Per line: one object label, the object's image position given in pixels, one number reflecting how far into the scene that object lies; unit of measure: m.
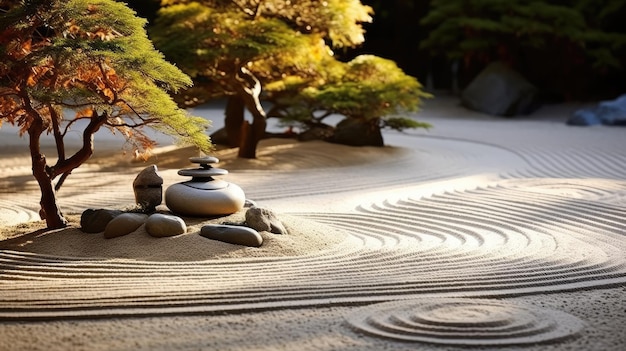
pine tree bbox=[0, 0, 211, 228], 5.78
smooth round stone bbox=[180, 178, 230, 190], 6.29
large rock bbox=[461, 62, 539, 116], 17.19
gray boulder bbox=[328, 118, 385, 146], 12.04
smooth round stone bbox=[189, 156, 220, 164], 6.41
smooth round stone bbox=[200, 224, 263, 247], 5.70
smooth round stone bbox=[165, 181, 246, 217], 6.19
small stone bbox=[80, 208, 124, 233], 5.98
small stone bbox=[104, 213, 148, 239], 5.82
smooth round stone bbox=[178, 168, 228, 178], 6.38
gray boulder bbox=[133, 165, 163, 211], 6.45
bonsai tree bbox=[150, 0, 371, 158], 10.21
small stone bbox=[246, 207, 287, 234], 5.95
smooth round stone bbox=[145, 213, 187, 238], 5.74
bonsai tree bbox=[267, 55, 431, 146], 11.30
